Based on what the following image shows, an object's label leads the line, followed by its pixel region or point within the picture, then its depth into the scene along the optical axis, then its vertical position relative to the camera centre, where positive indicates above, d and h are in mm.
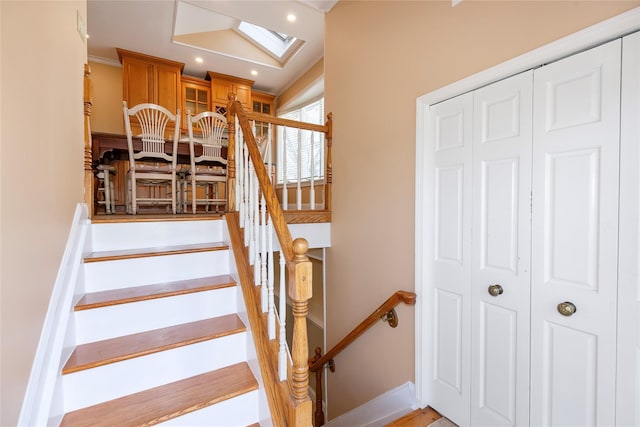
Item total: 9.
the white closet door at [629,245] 1104 -143
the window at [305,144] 4031 +902
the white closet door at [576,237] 1172 -132
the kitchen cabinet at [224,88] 5105 +2060
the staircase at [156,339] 1264 -651
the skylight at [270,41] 4516 +2555
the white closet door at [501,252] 1439 -235
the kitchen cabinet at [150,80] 4406 +1920
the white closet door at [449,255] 1701 -292
